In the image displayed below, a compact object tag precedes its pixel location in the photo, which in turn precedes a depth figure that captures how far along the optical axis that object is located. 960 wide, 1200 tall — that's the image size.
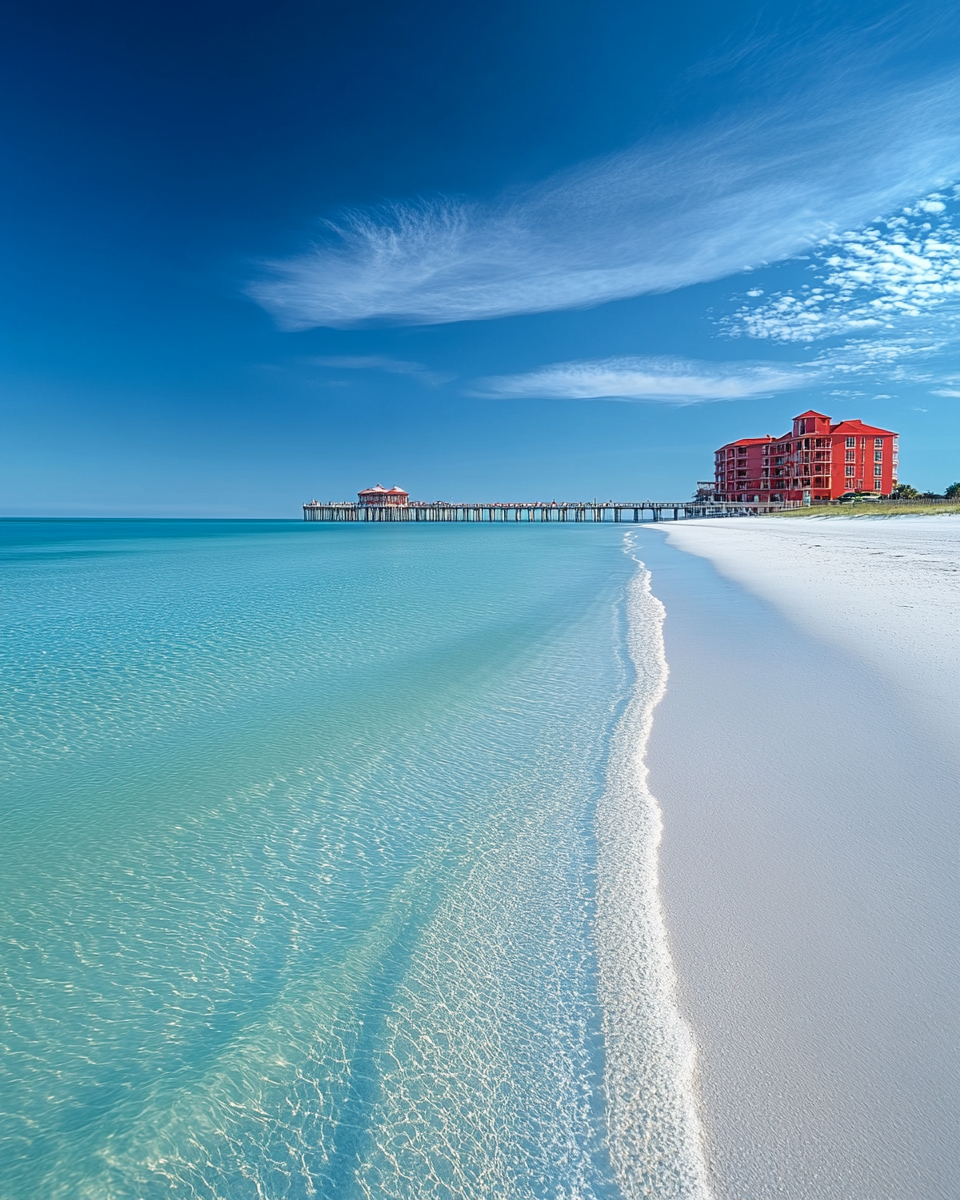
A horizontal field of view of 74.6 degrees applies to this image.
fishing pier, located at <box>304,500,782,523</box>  107.50
